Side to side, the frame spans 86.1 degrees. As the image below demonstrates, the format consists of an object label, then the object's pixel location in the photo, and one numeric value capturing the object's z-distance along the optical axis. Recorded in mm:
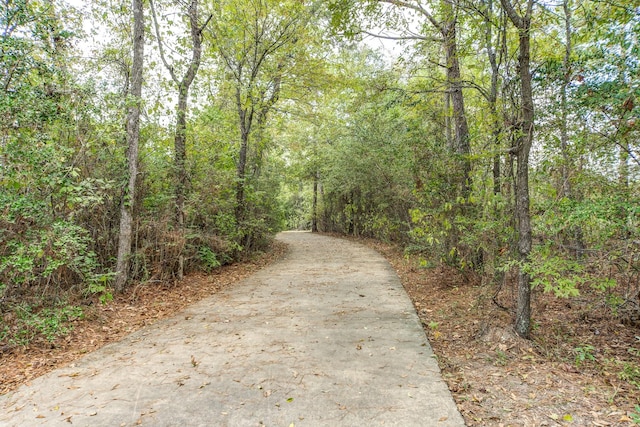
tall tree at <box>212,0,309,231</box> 8712
